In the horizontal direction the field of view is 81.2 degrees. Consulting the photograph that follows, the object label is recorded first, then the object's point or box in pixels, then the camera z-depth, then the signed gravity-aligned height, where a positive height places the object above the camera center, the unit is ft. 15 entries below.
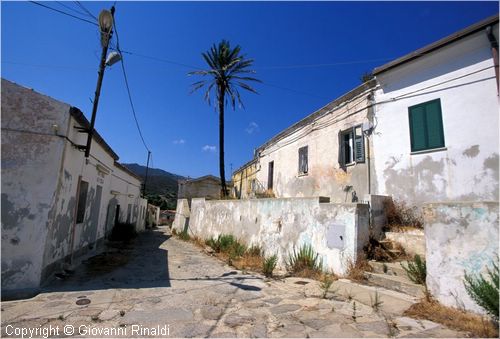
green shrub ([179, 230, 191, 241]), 62.45 -5.25
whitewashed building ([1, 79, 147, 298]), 19.93 +1.75
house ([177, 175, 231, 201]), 101.65 +8.89
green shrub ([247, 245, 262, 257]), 34.45 -4.38
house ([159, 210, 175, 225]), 140.21 -2.57
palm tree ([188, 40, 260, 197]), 61.46 +29.30
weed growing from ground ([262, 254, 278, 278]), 26.14 -4.73
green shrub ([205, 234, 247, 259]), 37.24 -4.47
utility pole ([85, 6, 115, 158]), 24.86 +14.87
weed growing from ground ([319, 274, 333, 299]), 18.69 -4.61
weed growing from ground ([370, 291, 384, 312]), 15.86 -4.66
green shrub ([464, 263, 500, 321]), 12.29 -2.99
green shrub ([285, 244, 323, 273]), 25.24 -3.96
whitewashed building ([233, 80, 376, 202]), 32.32 +8.61
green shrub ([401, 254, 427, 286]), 17.51 -3.14
